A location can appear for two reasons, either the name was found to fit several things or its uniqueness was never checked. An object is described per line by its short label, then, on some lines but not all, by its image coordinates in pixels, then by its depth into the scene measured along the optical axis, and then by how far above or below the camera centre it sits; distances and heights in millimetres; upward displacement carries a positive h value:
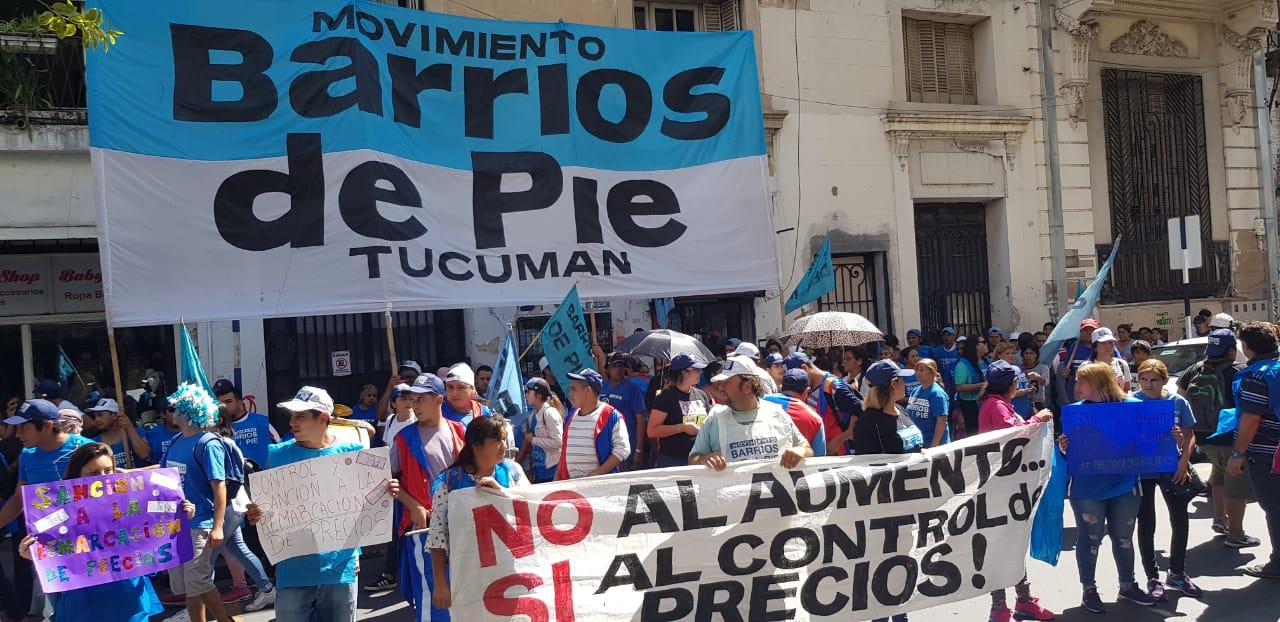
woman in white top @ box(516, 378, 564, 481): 8148 -954
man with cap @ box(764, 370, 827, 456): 6770 -812
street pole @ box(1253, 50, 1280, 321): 21391 +1632
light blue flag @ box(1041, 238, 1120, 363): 9195 -451
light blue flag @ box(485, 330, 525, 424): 8414 -606
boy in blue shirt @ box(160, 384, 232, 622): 6273 -877
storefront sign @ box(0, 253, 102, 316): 13469 +657
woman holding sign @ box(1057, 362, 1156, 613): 6723 -1468
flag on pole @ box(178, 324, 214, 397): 7221 -250
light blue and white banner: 7922 +1266
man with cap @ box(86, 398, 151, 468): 7555 -775
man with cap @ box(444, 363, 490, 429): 6699 -515
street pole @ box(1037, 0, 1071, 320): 18844 +1960
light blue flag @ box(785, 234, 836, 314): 14336 +112
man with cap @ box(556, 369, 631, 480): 7488 -934
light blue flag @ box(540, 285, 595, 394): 9352 -320
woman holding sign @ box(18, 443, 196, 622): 5293 -1305
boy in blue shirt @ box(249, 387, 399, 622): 5199 -1192
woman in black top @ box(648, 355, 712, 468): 8141 -882
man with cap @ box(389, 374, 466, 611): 5883 -792
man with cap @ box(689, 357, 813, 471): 5742 -721
